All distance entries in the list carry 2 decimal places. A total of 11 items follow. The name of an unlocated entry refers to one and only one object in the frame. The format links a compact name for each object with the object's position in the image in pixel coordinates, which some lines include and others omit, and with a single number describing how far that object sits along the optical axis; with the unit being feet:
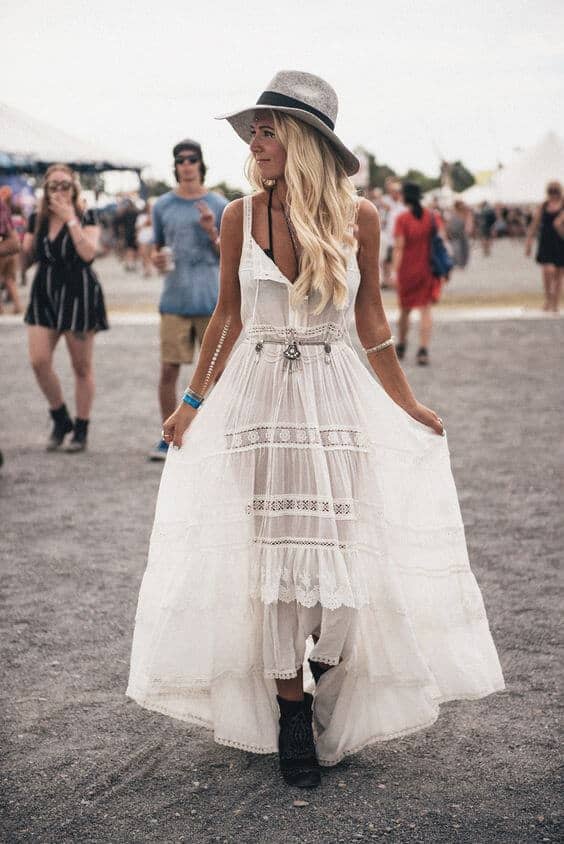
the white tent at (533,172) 124.67
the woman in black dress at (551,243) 56.49
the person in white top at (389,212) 71.51
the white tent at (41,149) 38.70
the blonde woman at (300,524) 10.87
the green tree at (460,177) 189.16
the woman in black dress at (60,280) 26.45
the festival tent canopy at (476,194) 165.08
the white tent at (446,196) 139.03
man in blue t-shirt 24.76
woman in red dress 41.11
